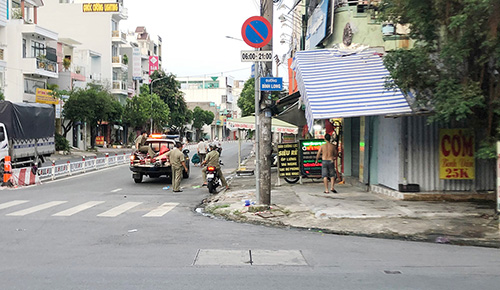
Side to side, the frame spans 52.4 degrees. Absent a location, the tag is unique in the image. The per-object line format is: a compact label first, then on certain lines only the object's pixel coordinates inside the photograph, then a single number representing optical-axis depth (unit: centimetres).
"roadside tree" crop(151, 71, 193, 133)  8038
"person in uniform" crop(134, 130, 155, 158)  2055
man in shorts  1476
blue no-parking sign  1154
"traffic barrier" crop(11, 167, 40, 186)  1834
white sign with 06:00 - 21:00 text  1169
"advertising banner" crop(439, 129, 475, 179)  1294
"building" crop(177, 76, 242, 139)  13538
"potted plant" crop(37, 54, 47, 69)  4447
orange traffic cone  1788
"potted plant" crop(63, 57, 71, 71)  4984
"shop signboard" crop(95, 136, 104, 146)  5944
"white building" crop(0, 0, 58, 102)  4169
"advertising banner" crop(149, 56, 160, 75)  8212
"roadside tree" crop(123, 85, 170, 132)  6344
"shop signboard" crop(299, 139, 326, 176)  1783
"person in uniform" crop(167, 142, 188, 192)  1728
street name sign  1152
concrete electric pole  1197
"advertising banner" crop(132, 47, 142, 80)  7275
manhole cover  694
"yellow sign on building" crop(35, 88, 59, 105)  4092
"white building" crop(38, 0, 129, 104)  6384
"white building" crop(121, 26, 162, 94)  7281
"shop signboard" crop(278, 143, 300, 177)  1798
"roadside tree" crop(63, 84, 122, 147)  4688
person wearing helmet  1695
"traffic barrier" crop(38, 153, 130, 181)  2143
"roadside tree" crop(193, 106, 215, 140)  11156
